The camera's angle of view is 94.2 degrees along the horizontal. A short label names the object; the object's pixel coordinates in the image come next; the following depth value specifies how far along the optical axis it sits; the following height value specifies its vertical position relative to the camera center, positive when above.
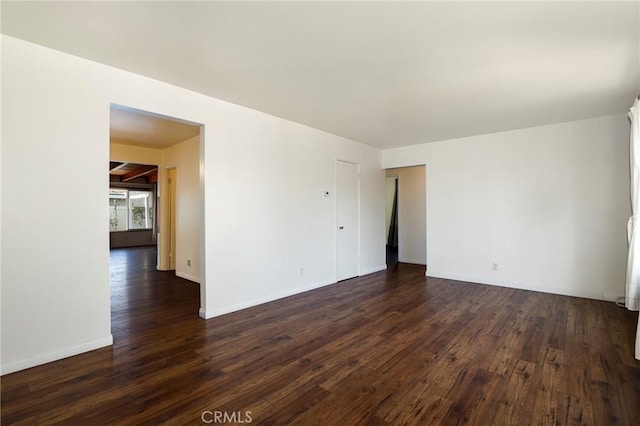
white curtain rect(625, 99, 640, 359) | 3.14 -0.19
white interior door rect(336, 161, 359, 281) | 5.33 -0.20
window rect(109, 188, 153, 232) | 11.05 +0.02
